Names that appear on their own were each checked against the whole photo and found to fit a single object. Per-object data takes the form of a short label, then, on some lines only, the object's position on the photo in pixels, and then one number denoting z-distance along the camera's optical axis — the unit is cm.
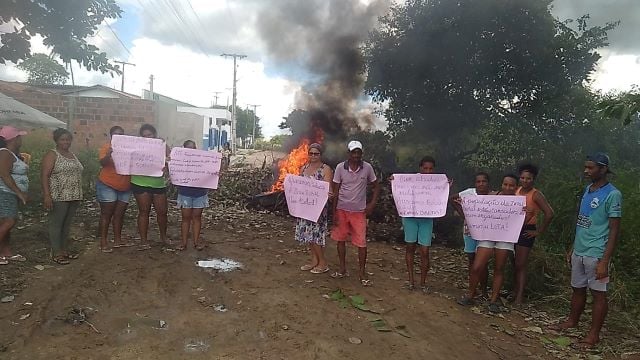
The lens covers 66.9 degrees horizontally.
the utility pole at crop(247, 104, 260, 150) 7005
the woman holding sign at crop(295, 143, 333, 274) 605
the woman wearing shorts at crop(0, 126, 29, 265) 562
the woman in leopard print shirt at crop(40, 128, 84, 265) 580
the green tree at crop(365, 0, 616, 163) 1079
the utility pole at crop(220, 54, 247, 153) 4069
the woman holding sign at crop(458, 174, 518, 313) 541
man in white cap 590
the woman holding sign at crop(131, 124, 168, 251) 641
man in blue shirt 434
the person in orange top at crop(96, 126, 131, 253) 622
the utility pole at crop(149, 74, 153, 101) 5324
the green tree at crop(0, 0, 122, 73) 724
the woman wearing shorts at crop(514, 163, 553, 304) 535
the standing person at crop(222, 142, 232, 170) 3121
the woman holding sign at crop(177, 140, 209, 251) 661
